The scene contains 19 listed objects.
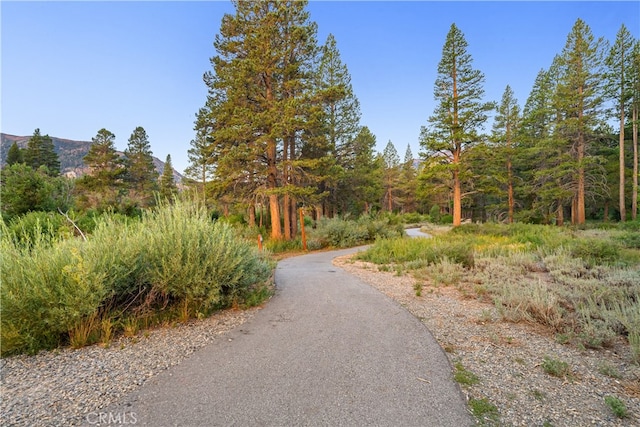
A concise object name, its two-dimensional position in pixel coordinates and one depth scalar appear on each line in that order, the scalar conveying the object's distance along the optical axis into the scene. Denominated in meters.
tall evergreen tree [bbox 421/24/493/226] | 22.89
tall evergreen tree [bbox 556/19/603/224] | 22.80
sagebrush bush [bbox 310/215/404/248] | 16.55
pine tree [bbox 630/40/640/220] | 22.25
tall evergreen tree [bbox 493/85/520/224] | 30.39
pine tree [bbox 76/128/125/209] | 32.25
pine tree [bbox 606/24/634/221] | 22.60
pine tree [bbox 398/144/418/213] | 53.78
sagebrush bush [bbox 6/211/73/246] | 7.92
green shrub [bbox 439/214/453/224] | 39.19
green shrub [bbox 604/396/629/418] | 2.16
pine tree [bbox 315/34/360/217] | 23.05
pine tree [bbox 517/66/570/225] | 26.02
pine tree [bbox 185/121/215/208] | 32.55
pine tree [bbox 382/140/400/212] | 49.38
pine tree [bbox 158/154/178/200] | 46.72
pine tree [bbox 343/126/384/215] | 25.73
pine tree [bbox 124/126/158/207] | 40.59
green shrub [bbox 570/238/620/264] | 7.96
